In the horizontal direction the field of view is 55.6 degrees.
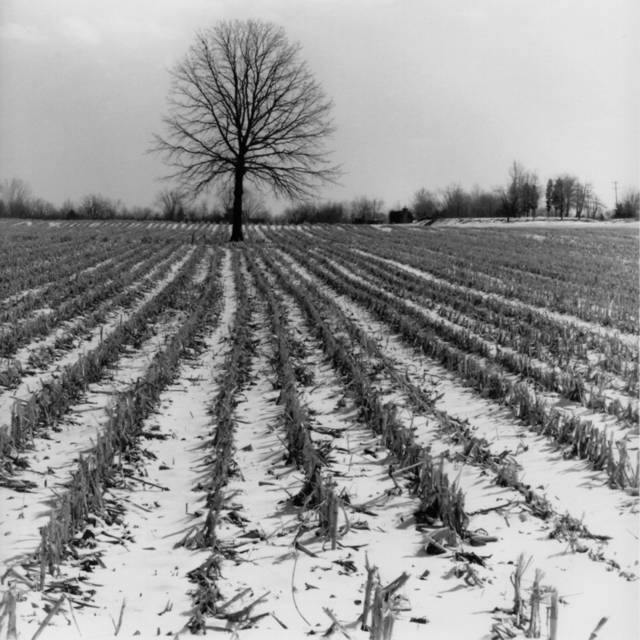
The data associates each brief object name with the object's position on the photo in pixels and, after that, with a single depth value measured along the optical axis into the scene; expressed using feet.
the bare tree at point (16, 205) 211.20
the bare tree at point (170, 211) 207.00
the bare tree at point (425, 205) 331.41
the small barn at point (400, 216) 224.94
